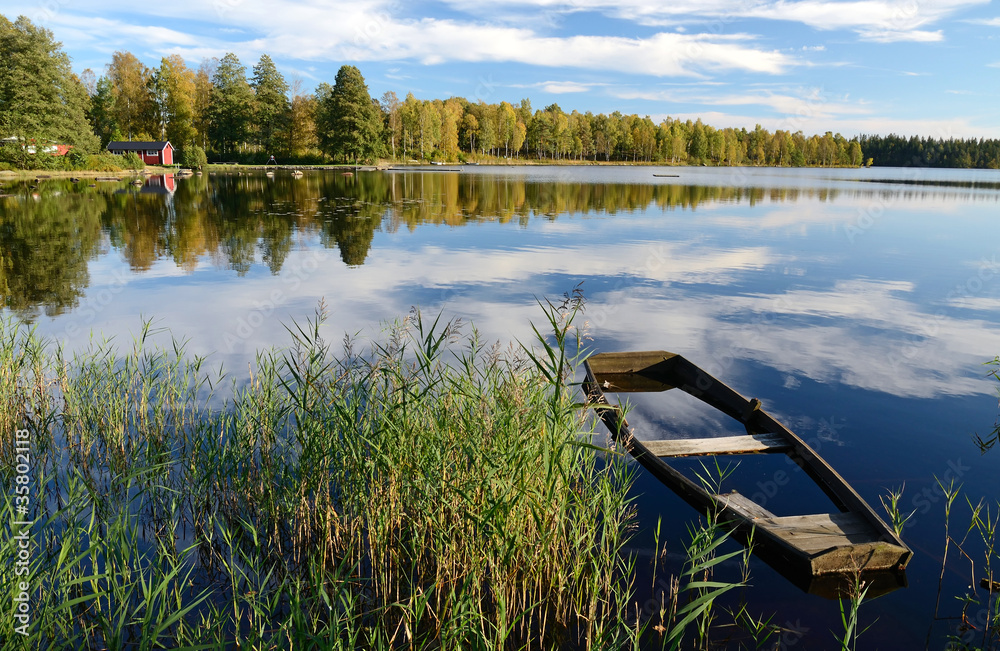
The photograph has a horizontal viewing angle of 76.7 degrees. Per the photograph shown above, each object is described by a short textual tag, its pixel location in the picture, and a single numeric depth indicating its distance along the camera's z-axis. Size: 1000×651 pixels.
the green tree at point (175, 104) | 82.81
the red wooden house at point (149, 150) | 71.50
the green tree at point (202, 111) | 86.88
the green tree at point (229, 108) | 84.44
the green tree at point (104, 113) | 83.06
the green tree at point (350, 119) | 86.06
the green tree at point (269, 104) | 88.60
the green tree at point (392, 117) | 103.38
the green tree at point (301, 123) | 92.44
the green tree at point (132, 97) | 84.38
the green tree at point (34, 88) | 50.22
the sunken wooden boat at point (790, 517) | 5.49
